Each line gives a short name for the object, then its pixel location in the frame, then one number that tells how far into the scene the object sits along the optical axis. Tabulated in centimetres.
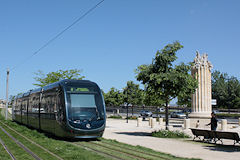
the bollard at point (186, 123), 2783
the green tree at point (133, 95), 6343
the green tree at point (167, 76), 1934
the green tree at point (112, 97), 8118
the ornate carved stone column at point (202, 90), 3002
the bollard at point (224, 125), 2632
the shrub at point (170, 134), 1936
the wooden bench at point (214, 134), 1454
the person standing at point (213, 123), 1722
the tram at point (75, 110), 1459
